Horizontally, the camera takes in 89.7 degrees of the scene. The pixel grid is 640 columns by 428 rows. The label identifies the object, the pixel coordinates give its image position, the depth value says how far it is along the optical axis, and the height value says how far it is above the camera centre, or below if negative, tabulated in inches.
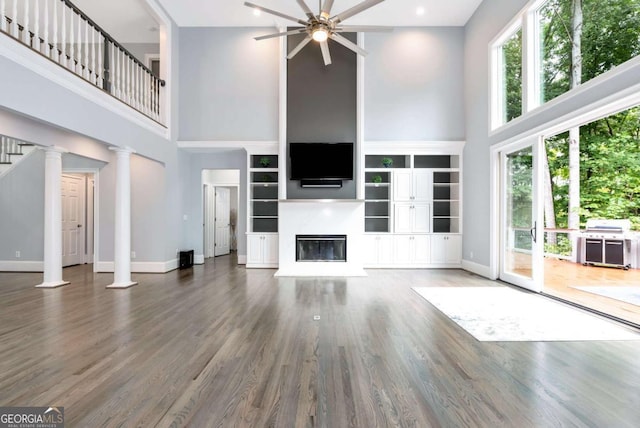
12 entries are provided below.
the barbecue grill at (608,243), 274.5 -23.8
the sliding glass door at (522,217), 194.9 -0.6
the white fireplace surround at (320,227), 262.7 -9.9
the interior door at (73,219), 304.7 -4.4
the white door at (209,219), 354.0 -4.6
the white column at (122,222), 216.1 -5.0
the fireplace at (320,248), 268.4 -27.2
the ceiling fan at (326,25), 161.8 +102.8
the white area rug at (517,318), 123.3 -45.8
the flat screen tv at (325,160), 268.7 +46.2
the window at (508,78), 217.3 +98.5
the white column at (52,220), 215.3 -3.7
